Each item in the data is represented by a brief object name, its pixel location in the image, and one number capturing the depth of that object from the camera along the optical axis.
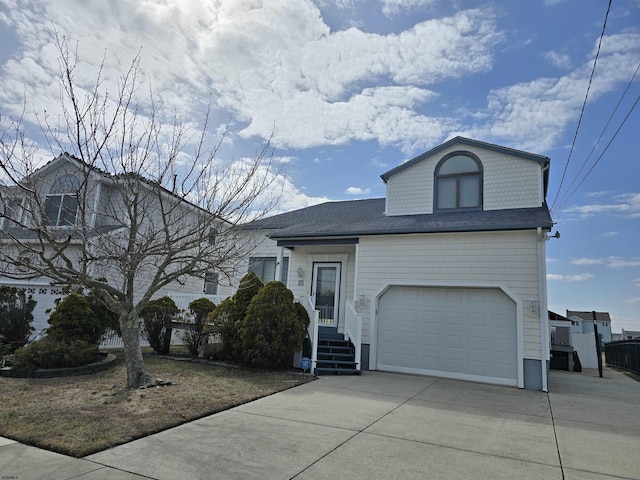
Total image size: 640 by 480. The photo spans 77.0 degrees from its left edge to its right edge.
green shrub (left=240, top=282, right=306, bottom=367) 9.22
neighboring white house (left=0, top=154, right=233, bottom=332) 11.71
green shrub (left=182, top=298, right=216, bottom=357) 10.83
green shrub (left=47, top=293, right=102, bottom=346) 8.78
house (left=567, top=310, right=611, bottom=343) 50.37
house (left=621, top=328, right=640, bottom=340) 52.91
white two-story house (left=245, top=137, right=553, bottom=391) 9.49
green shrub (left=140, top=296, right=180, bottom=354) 11.13
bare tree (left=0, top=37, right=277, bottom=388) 6.19
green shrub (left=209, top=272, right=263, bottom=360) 9.86
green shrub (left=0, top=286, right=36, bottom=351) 10.66
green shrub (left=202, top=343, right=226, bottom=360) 10.20
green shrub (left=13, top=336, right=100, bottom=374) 7.57
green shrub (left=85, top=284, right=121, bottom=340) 9.56
